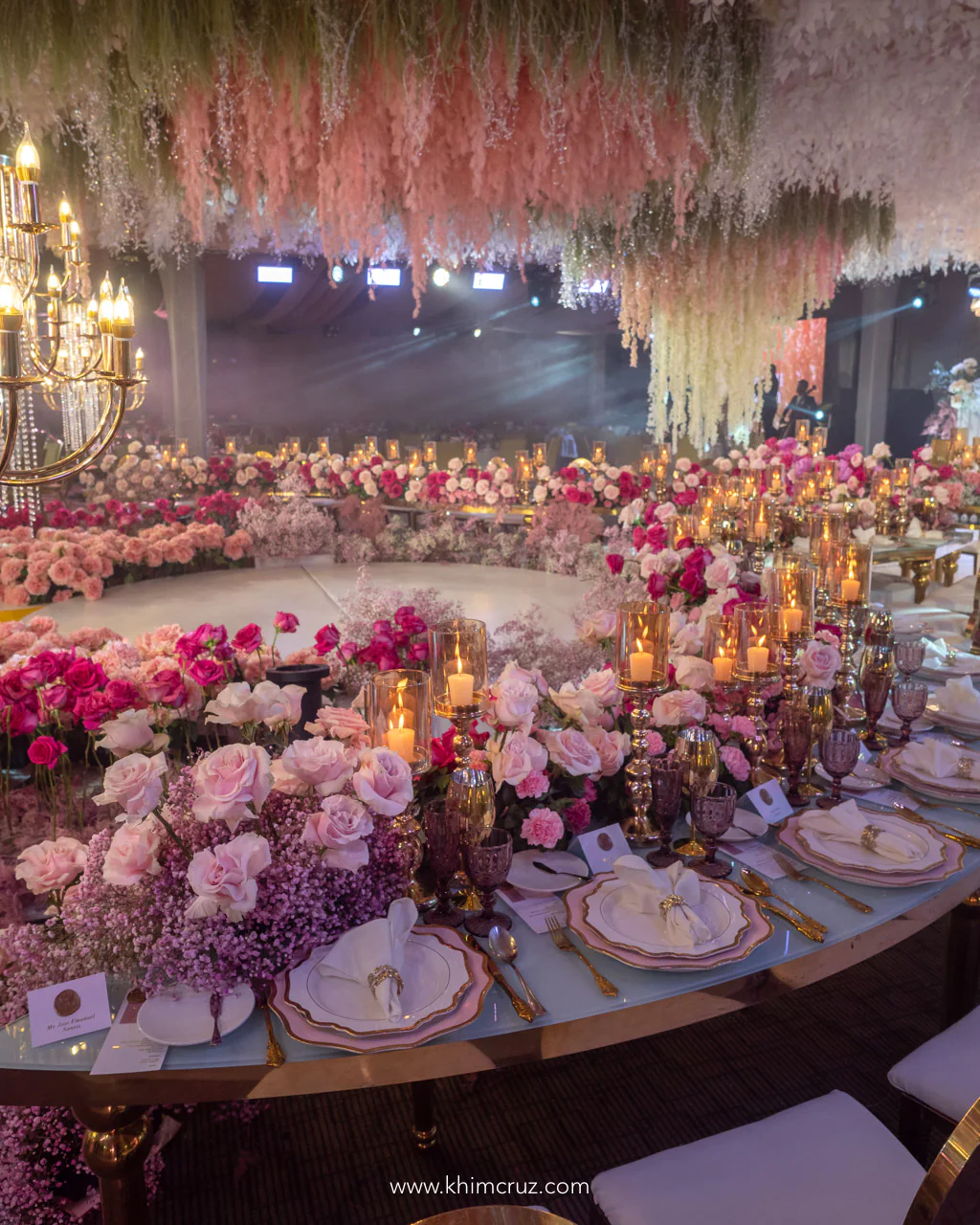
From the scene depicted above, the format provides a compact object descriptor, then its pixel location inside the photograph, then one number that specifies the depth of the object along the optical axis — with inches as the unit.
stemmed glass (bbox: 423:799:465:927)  49.1
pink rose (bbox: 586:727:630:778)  61.9
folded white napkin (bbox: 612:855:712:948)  46.9
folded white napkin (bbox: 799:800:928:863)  56.6
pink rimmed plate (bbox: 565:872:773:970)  45.3
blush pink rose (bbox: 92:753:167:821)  44.1
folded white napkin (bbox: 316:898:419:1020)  41.9
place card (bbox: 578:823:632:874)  56.6
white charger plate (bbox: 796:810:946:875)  55.4
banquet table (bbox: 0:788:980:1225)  39.0
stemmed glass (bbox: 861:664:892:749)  77.2
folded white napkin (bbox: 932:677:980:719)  82.3
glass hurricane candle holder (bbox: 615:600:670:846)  65.4
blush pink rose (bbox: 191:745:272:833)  43.1
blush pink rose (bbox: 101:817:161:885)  43.4
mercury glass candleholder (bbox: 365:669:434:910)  56.0
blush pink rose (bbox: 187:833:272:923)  41.4
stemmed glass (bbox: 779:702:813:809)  66.8
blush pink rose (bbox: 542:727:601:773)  58.2
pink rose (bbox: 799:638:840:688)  74.2
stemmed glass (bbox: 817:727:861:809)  63.5
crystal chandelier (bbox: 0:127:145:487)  72.7
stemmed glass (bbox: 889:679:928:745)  74.7
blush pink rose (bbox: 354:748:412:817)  45.9
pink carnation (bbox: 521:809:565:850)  56.3
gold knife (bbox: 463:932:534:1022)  42.0
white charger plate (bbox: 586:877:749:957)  46.3
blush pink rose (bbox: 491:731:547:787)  54.4
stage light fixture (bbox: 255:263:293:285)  413.3
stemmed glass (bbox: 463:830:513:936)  47.9
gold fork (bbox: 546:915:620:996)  44.0
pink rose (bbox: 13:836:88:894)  48.2
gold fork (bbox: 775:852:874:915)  52.1
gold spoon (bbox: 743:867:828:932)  53.0
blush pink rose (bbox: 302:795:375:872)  44.4
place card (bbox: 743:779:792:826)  63.1
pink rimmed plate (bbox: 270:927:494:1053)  39.3
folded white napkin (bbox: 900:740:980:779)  69.7
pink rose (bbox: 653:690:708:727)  65.2
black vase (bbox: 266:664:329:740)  79.9
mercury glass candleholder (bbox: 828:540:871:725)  91.7
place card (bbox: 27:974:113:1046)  41.1
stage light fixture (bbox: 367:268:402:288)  419.2
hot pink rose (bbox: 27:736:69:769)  58.0
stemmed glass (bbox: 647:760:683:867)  55.6
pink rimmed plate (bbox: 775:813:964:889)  54.4
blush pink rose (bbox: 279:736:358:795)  47.6
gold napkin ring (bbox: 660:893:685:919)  48.3
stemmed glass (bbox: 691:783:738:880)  54.0
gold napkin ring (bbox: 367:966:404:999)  41.9
